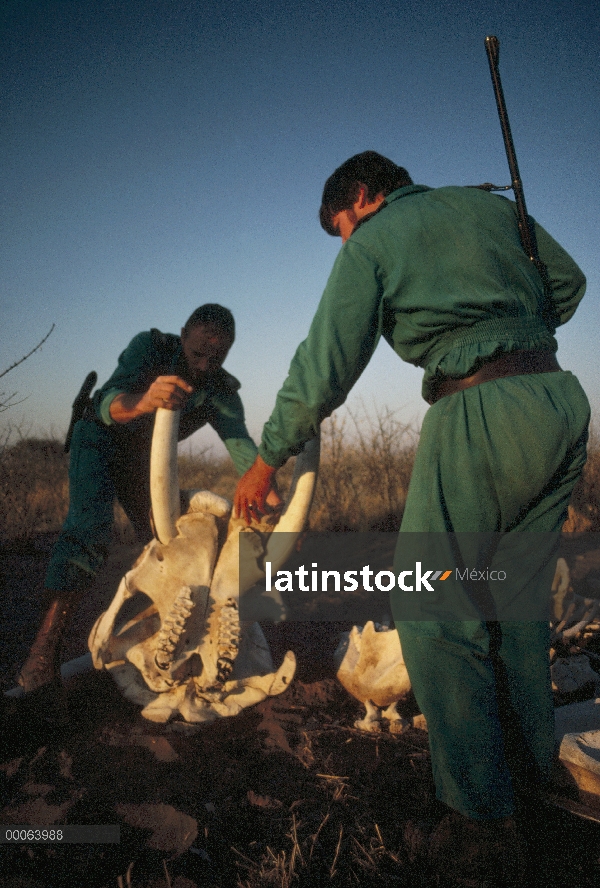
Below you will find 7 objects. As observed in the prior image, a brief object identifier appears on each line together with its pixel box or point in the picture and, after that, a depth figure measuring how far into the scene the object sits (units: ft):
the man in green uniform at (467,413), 5.19
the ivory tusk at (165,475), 7.92
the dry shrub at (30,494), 16.16
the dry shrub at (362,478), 25.54
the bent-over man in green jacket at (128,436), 8.63
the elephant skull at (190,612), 7.84
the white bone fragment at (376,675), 7.82
